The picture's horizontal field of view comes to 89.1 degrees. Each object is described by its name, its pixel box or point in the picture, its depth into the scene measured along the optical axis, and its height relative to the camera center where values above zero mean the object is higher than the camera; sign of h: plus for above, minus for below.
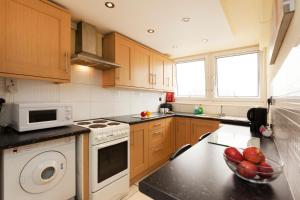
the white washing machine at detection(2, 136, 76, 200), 1.13 -0.58
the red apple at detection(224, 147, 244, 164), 0.68 -0.25
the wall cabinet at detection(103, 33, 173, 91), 2.27 +0.63
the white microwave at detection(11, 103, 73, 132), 1.33 -0.14
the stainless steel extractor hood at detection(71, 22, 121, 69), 1.92 +0.73
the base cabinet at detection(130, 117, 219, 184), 2.22 -0.67
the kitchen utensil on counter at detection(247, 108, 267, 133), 1.70 -0.20
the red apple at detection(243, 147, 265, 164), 0.64 -0.24
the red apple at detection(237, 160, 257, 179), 0.60 -0.28
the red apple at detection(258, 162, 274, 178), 0.59 -0.28
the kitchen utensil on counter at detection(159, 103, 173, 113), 3.73 -0.14
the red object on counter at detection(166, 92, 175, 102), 3.91 +0.09
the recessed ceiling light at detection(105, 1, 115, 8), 1.61 +1.03
